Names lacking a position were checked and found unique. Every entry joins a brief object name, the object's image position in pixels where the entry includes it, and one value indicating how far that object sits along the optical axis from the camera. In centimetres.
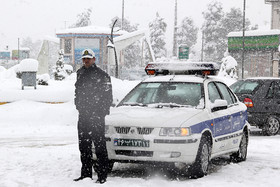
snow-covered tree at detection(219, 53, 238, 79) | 4309
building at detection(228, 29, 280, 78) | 5656
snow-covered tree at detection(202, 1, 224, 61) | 9125
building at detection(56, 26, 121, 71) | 6184
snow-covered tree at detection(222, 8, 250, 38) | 9700
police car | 716
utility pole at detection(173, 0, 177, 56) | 5752
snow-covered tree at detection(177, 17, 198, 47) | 11381
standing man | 710
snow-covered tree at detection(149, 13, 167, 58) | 9260
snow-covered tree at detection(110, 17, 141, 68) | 8806
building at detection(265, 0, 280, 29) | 6091
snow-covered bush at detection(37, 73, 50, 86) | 3100
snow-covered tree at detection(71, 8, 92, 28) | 9478
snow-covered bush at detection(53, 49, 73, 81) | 4882
